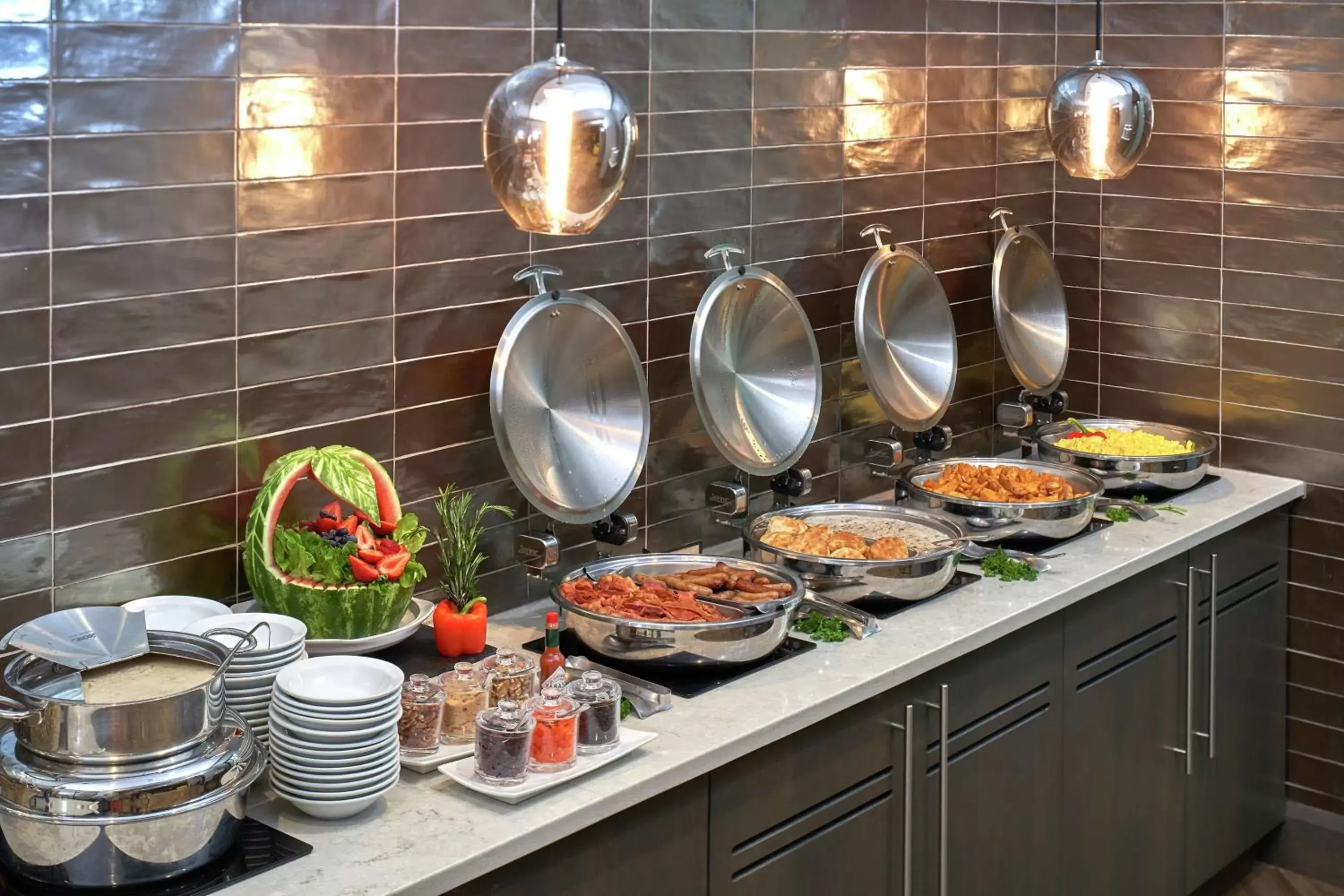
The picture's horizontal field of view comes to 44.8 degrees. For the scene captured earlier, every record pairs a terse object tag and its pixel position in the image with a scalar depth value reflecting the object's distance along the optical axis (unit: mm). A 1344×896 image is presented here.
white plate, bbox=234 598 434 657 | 2473
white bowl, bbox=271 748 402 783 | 2088
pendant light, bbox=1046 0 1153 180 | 3215
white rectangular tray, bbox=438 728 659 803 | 2168
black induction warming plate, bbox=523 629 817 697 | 2604
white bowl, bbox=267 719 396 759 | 2088
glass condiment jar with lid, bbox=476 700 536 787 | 2180
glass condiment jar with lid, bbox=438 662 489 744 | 2344
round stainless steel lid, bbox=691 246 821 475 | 3246
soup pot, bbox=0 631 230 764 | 1903
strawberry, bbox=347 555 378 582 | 2469
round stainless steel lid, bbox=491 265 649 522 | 2887
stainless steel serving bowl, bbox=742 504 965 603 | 2943
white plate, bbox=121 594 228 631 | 2377
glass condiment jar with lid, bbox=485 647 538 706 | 2365
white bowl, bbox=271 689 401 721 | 2090
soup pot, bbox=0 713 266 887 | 1885
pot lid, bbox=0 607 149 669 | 1996
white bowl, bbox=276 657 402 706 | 2139
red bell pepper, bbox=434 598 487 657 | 2609
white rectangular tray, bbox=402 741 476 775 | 2268
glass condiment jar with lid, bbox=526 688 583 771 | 2248
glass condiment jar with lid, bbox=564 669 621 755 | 2314
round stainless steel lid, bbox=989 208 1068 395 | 4008
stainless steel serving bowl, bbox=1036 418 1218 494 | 3701
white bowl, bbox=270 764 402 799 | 2088
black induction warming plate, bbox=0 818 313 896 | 1917
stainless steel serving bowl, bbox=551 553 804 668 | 2582
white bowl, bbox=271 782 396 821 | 2092
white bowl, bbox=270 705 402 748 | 2088
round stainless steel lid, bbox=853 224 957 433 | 3590
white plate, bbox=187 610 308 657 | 2254
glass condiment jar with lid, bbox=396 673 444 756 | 2285
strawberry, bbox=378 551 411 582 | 2490
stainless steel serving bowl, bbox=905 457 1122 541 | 3328
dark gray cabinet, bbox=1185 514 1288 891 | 3678
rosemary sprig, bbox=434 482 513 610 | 2699
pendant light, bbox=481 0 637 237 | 1993
